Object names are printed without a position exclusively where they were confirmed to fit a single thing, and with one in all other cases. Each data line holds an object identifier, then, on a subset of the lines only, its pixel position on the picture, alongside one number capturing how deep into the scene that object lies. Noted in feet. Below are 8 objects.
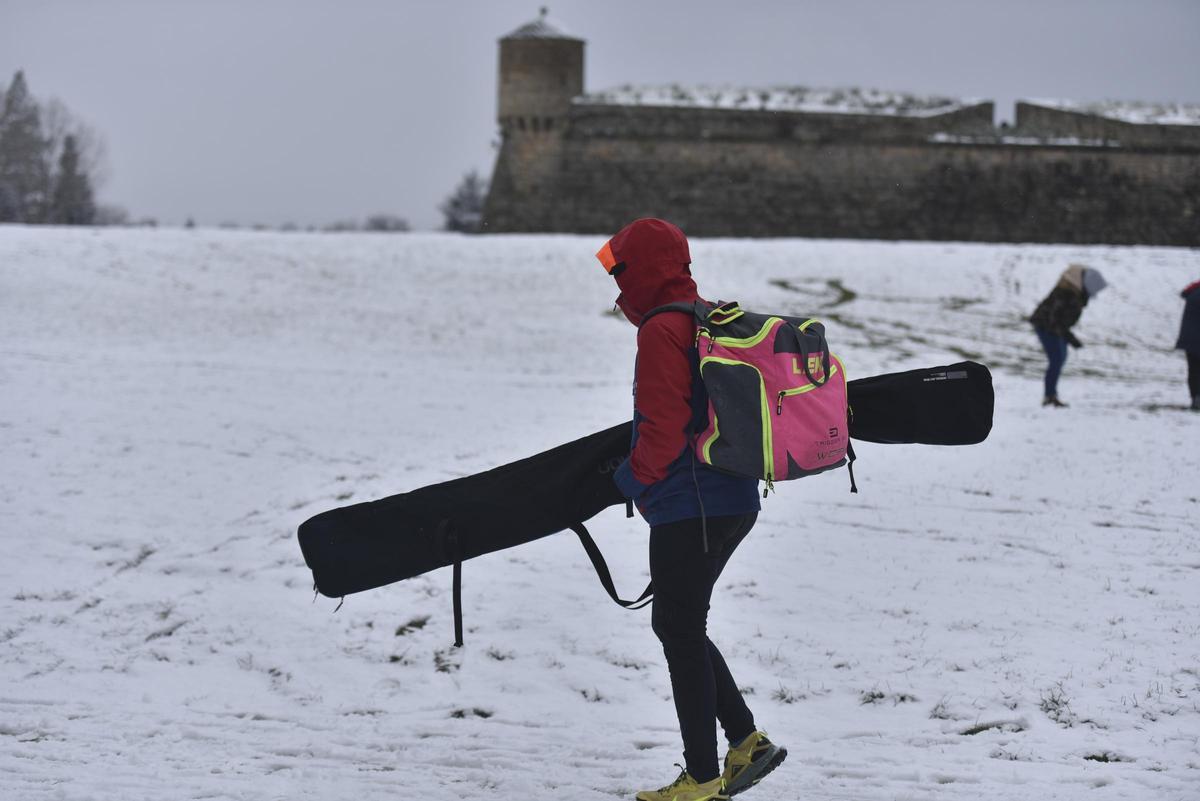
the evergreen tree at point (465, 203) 210.59
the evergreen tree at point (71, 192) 196.13
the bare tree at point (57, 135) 211.82
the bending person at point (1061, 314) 39.19
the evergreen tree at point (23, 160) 201.16
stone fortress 119.44
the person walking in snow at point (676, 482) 11.48
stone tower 115.03
